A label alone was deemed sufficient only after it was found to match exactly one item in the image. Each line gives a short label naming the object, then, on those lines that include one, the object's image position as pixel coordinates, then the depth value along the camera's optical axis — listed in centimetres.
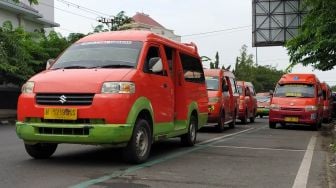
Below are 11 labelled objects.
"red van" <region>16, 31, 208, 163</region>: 851
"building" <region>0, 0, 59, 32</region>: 3406
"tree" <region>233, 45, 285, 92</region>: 8201
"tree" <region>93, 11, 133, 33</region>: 4696
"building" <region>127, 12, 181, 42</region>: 10438
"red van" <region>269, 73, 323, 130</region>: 2125
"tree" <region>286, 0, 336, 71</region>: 1923
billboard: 3322
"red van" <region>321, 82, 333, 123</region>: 2751
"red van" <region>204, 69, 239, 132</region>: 1798
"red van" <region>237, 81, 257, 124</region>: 2483
